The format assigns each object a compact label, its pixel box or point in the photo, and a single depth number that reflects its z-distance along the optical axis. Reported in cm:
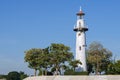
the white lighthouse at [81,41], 6825
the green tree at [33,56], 6344
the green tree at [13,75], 10728
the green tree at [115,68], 5906
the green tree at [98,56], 7206
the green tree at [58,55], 6156
